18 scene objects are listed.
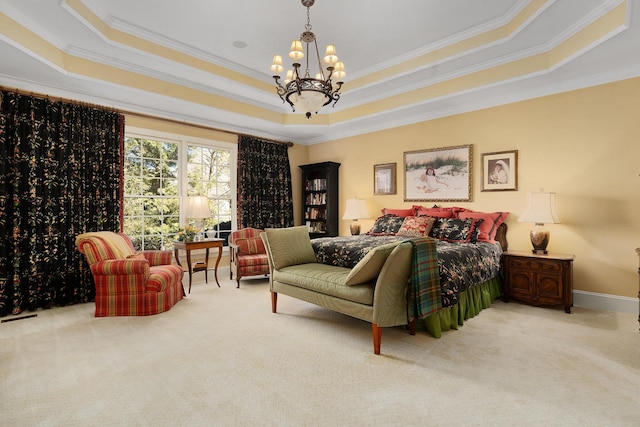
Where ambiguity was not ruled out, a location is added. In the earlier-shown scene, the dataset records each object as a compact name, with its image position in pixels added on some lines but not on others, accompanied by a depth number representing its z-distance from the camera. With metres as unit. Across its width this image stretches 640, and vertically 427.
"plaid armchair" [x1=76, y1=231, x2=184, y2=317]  3.52
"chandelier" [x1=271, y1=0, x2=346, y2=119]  2.94
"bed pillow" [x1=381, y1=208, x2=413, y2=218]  5.11
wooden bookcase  6.43
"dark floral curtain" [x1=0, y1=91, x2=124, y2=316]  3.68
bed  2.96
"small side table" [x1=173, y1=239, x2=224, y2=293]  4.63
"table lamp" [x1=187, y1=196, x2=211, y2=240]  4.86
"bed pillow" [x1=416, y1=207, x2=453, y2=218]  4.62
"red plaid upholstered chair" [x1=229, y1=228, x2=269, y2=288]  4.94
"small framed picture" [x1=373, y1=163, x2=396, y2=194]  5.69
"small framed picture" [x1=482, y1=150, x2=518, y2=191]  4.40
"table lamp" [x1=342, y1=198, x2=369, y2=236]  5.70
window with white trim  4.86
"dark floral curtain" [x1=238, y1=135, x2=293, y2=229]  5.96
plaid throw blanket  2.68
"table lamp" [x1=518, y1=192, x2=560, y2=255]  3.78
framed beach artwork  4.85
